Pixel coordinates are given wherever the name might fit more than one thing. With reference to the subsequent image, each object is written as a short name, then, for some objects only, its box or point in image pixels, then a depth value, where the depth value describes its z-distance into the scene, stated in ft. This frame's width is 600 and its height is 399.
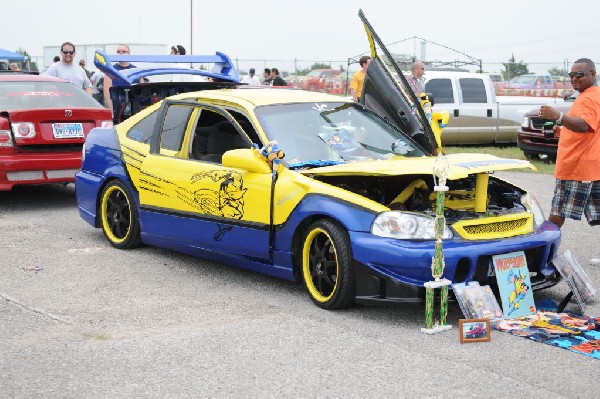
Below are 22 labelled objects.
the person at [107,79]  42.14
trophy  17.63
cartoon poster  18.76
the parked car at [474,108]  61.26
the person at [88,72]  71.21
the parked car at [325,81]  109.09
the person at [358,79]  52.01
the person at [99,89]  58.44
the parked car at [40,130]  33.37
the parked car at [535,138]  50.57
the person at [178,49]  55.11
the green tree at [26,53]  133.69
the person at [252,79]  76.94
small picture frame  17.16
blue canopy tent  84.64
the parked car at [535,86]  90.27
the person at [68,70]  46.98
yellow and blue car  18.54
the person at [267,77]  78.80
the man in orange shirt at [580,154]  23.29
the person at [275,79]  76.77
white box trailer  112.78
